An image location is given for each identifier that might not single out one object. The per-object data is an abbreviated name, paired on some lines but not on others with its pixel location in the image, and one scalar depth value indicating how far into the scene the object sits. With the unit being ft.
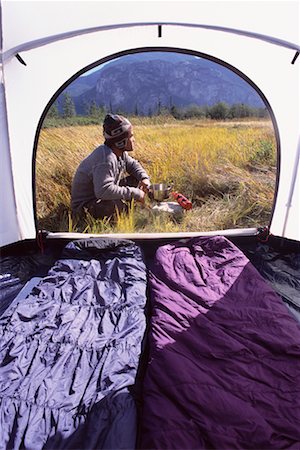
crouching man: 8.73
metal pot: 9.23
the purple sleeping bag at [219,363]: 3.58
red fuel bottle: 9.36
